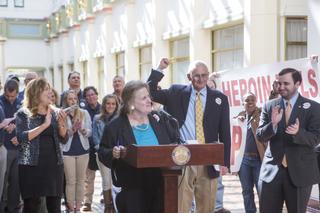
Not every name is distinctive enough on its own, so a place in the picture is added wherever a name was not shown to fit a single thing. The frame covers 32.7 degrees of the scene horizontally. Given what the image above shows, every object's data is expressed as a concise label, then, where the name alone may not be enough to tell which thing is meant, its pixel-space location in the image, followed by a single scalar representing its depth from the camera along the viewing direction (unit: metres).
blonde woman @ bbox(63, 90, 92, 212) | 7.26
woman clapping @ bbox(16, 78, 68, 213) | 5.62
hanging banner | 6.96
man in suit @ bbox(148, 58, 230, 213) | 5.51
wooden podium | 3.89
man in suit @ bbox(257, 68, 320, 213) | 4.91
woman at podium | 4.36
